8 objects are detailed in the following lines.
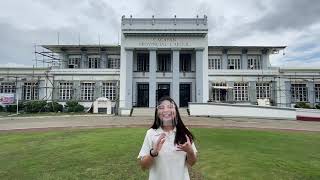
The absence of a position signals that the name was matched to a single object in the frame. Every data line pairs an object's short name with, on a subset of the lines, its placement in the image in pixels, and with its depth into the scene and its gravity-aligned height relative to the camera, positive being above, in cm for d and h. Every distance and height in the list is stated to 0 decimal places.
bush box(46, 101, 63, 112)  1699 -142
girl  144 -51
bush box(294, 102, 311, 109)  1696 -116
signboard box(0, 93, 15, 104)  1747 -44
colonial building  1788 +201
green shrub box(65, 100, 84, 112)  1729 -144
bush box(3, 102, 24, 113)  1735 -156
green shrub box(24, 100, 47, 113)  1658 -138
